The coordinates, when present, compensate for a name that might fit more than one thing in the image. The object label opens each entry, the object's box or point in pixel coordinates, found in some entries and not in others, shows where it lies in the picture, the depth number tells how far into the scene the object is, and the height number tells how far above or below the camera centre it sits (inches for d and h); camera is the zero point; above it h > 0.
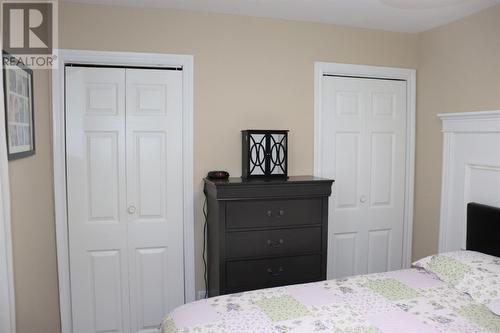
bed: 69.7 -30.7
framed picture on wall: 69.2 +6.5
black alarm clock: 111.7 -8.2
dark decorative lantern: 114.3 -2.1
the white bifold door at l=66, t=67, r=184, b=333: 109.5 -14.4
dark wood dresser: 102.0 -22.7
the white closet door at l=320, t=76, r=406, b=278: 127.8 -7.4
